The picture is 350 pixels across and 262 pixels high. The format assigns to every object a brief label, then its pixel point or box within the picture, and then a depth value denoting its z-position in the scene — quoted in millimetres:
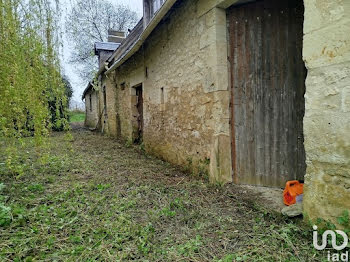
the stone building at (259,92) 1815
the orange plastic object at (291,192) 2369
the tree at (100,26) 16769
